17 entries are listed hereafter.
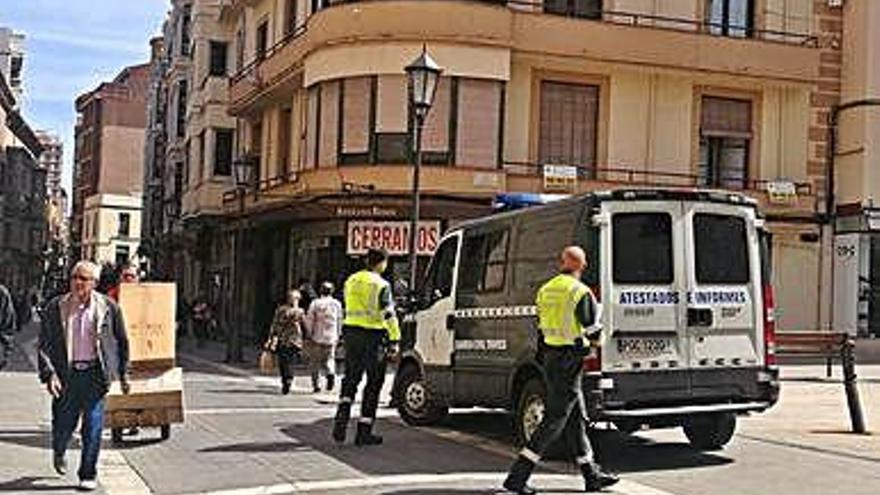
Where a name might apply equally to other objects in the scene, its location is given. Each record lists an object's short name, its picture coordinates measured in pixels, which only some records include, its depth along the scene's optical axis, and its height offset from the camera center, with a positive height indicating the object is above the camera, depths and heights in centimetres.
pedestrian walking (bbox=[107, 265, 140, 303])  1298 -13
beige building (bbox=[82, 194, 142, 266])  10388 +325
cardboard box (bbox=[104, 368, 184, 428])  1255 -133
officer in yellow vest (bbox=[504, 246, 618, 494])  997 -60
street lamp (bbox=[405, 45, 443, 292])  1816 +262
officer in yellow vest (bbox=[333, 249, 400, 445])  1270 -64
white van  1149 -25
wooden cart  1260 -101
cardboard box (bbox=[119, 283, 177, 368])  1276 -55
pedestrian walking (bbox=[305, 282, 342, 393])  1984 -93
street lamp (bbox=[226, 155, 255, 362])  2797 +38
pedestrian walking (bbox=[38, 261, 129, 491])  980 -72
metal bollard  1508 -116
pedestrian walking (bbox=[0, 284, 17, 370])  1424 -66
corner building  2806 +394
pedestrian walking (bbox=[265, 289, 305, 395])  1986 -105
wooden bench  2620 -114
